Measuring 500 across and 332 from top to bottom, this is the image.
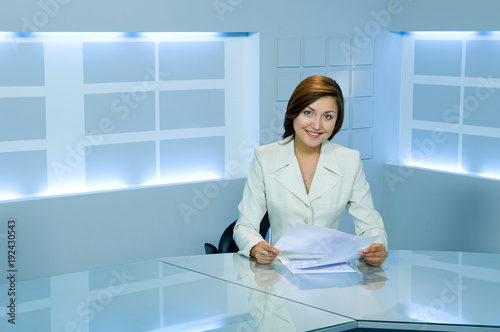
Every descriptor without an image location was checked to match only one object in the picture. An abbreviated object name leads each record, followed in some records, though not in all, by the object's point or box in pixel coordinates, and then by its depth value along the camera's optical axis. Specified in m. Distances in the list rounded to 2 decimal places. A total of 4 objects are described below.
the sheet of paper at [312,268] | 2.45
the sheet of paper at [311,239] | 2.44
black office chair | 3.79
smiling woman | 2.68
